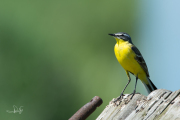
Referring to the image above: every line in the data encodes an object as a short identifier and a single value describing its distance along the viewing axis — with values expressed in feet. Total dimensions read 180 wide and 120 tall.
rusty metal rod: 17.29
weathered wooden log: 15.64
